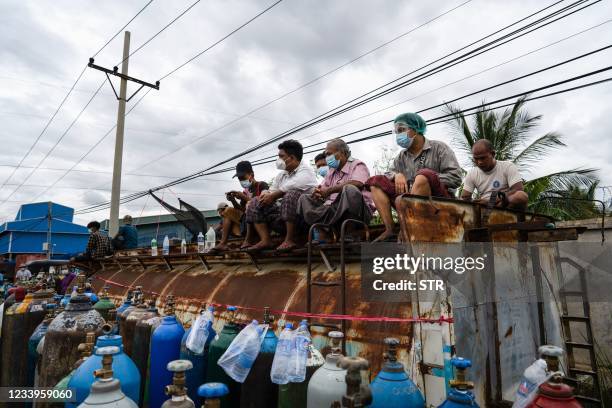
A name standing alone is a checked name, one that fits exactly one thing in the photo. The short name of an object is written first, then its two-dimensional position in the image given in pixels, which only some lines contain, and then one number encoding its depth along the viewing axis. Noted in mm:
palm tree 10844
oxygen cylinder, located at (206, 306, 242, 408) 2970
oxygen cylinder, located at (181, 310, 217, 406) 3168
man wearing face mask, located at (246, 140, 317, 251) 4441
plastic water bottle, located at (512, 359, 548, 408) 1864
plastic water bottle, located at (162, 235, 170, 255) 7764
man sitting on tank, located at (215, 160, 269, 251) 6020
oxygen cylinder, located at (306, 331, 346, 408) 2150
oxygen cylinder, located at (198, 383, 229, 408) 1878
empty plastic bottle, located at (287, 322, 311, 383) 2441
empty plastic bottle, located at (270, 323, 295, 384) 2455
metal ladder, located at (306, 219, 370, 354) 2992
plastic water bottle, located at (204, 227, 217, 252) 6402
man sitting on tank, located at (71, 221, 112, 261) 11102
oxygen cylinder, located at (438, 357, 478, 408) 1858
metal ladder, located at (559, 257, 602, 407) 3745
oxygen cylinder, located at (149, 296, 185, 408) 3183
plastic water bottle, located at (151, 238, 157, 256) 7892
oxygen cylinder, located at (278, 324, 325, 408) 2562
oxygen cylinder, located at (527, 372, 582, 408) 1674
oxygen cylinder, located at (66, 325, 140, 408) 2432
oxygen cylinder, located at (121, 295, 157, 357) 4041
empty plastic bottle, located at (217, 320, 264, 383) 2686
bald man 4297
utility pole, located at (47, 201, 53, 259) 24562
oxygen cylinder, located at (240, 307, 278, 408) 2748
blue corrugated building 30781
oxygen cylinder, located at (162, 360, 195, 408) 1924
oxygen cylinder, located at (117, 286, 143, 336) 4266
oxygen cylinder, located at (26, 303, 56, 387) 4039
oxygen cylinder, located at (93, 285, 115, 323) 4426
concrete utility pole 13898
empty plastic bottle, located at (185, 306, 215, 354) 3053
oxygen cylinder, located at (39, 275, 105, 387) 3092
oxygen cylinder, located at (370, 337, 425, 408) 2047
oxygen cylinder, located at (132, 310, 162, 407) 3703
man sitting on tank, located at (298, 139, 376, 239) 3768
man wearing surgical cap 3488
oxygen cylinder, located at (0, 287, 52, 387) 4332
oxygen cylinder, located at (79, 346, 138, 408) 1937
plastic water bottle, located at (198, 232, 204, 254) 6483
